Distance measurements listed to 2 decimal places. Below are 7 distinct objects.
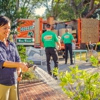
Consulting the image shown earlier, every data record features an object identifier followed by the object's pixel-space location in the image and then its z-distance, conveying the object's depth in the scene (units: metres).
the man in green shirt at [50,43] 8.92
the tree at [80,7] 28.16
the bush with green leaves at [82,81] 2.73
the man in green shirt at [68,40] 12.90
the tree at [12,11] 10.01
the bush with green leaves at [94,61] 3.10
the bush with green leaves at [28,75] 7.67
